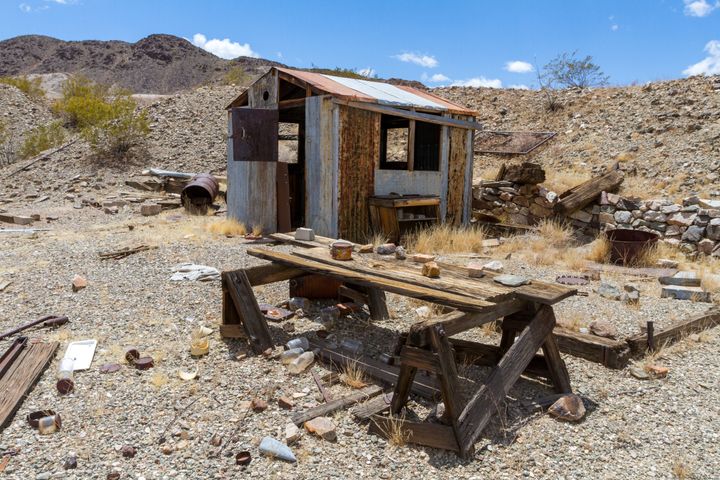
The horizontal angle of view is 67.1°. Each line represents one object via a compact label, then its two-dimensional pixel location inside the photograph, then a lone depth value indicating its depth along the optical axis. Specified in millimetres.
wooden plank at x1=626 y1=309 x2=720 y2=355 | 4734
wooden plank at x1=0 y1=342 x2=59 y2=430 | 3631
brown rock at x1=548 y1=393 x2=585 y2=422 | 3652
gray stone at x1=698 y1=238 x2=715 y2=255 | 9031
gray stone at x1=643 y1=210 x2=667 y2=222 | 9867
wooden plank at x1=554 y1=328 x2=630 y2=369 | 4480
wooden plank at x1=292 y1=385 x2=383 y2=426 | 3576
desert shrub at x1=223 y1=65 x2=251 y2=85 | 31253
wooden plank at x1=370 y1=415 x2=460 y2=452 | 3238
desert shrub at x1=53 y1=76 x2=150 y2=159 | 18766
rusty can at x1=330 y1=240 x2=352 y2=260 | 4927
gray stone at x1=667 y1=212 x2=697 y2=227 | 9453
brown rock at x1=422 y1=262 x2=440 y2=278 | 4277
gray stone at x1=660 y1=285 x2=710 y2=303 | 6590
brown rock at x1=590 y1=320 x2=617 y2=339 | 4969
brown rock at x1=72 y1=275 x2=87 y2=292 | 6273
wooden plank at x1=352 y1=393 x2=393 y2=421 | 3616
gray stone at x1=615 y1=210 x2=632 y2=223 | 10383
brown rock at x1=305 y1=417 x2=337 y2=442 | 3381
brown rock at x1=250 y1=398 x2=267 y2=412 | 3678
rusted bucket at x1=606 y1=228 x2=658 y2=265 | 8570
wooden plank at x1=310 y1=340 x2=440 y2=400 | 3961
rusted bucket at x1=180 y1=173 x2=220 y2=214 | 13648
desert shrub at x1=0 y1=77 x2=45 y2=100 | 29098
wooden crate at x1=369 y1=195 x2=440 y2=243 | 9547
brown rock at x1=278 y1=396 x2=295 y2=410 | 3727
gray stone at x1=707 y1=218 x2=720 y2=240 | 9094
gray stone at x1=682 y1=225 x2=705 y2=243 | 9250
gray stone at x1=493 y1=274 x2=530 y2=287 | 4105
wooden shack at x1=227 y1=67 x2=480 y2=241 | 9266
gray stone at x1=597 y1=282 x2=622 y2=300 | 6643
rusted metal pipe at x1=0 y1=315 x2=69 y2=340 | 4968
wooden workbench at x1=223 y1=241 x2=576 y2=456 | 3303
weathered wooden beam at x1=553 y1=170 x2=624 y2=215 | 10922
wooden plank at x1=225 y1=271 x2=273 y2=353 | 4691
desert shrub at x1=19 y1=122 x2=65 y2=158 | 20516
